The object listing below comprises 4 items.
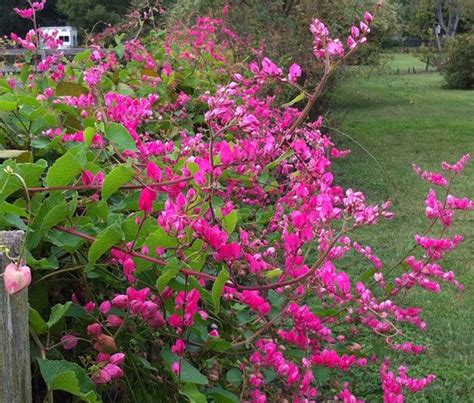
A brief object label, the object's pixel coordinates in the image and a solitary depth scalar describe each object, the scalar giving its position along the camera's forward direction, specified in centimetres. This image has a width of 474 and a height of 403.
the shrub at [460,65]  2392
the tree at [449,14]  4001
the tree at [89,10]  4228
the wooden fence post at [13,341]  95
